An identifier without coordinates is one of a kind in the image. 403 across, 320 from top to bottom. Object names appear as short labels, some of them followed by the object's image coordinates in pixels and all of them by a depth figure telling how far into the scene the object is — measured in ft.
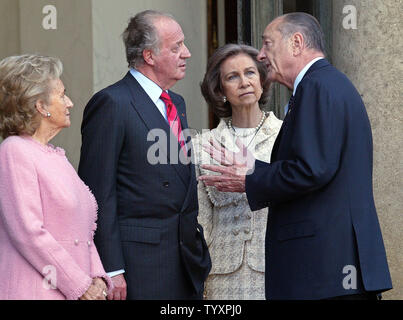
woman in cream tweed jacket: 31.01
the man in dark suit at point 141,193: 25.58
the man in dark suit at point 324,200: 23.71
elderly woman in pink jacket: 22.02
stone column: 35.24
